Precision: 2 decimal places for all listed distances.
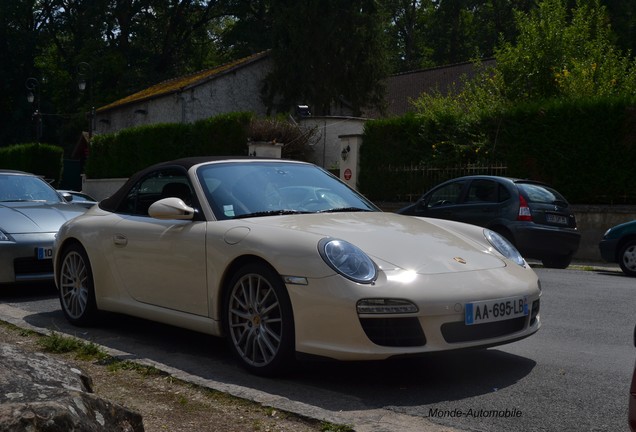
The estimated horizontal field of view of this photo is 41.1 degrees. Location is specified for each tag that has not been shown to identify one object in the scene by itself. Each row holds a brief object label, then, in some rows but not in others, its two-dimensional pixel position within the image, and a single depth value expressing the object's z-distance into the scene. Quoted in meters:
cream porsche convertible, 4.83
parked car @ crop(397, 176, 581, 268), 13.13
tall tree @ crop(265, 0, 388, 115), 36.84
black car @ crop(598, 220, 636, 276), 13.31
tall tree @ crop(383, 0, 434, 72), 60.00
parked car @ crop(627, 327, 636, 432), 2.74
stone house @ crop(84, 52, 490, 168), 38.97
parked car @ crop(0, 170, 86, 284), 9.04
